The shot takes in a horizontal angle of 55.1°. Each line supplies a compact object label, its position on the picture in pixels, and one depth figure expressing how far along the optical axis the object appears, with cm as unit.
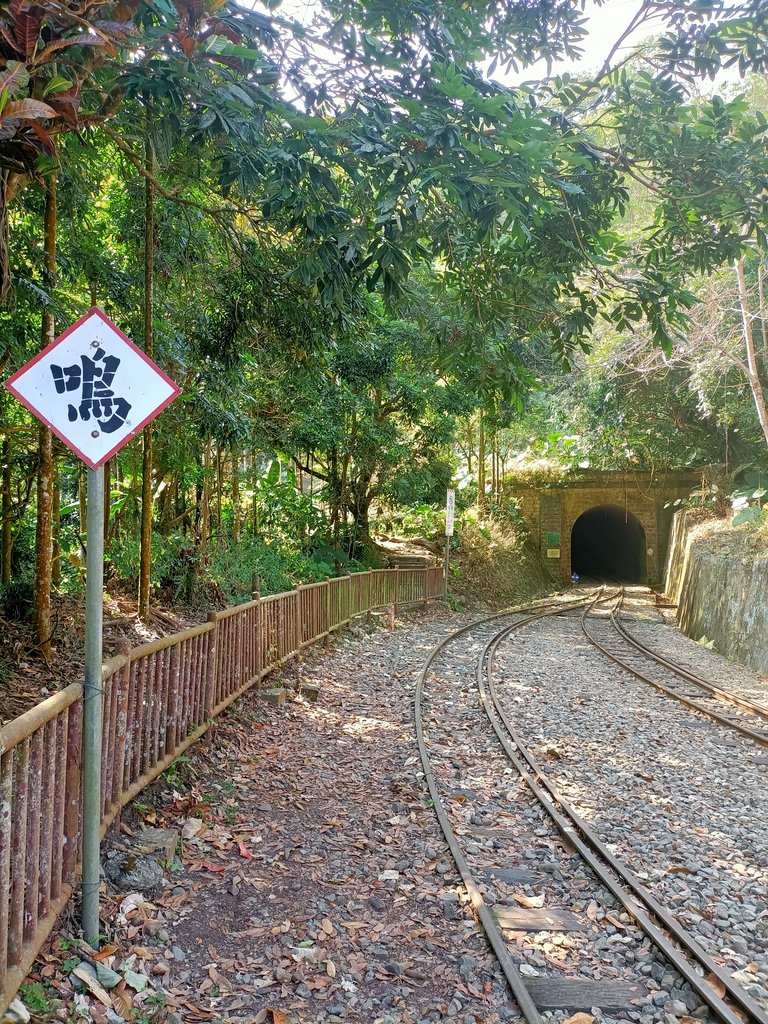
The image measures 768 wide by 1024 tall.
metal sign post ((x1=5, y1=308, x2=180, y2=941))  306
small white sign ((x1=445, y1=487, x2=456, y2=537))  1816
